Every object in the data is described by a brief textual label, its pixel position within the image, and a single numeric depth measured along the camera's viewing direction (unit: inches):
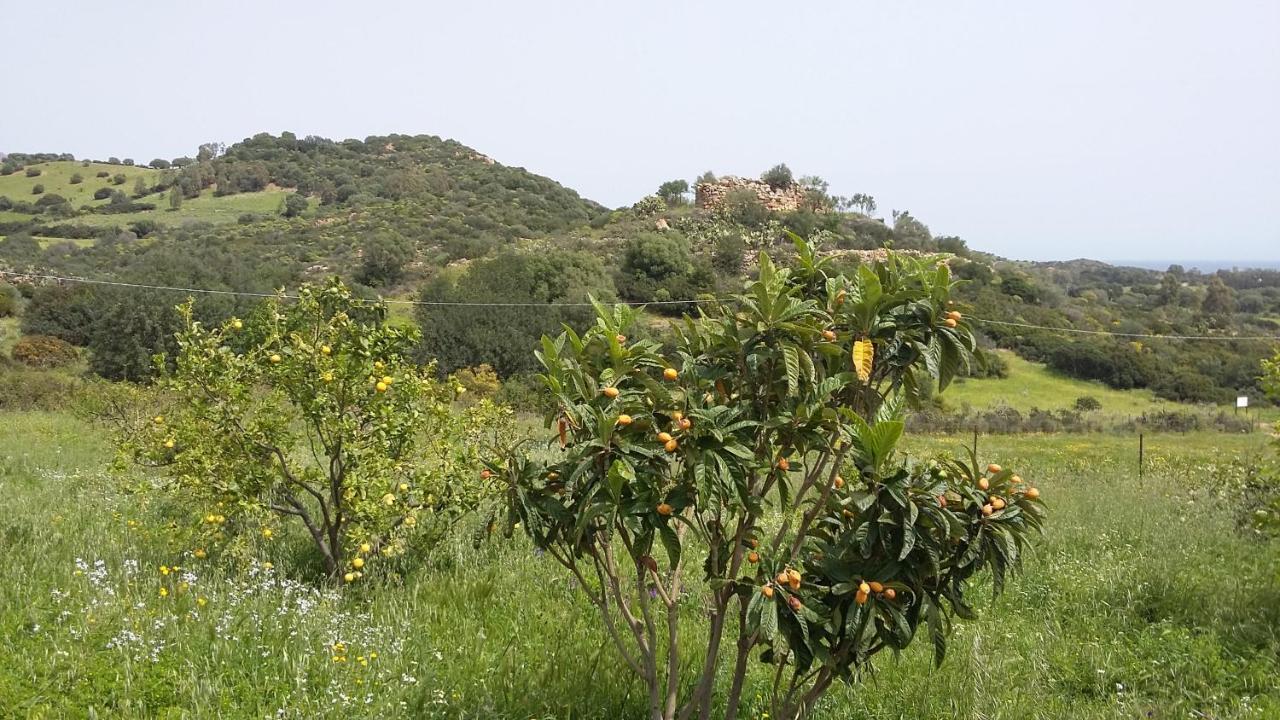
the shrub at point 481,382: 916.0
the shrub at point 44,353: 997.8
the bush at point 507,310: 1213.7
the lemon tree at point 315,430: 183.2
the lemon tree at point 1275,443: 217.8
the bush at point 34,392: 687.1
